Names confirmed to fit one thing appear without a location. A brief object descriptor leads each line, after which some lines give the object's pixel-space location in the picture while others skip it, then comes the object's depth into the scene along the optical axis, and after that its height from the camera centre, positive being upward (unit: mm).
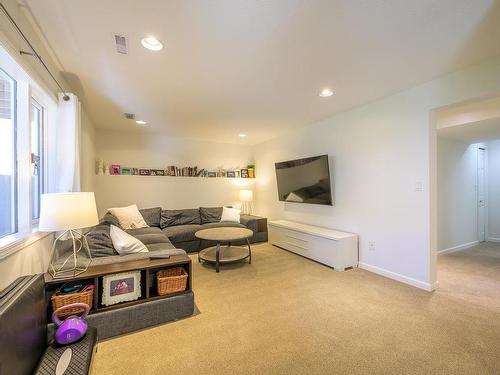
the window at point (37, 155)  2137 +343
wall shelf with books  4650 +413
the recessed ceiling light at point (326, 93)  2781 +1184
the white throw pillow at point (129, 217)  4109 -489
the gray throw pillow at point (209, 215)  5027 -566
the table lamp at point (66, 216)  1658 -193
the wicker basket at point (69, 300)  1727 -837
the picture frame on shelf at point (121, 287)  1927 -837
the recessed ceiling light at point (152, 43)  1794 +1180
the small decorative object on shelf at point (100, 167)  4504 +451
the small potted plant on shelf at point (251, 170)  6027 +492
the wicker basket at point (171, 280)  2111 -844
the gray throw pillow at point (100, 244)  2266 -542
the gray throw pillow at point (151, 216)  4566 -520
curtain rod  1313 +1013
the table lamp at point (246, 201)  5598 -314
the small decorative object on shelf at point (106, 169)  4602 +429
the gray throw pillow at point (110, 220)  3719 -489
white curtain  2320 +484
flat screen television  3818 +146
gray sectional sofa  3232 -708
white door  4715 -222
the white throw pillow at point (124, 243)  2273 -534
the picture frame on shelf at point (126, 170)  4742 +417
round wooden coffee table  3303 -1024
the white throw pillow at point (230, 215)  4984 -566
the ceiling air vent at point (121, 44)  1773 +1179
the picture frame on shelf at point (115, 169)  4652 +433
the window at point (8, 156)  1630 +253
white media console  3254 -875
